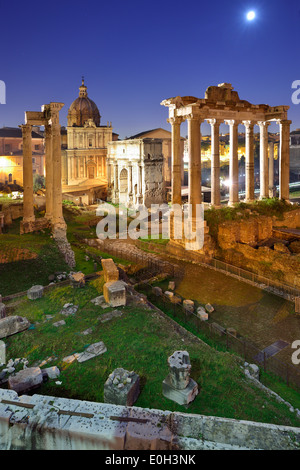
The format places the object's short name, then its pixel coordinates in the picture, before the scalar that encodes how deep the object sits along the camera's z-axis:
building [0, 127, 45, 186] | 53.28
